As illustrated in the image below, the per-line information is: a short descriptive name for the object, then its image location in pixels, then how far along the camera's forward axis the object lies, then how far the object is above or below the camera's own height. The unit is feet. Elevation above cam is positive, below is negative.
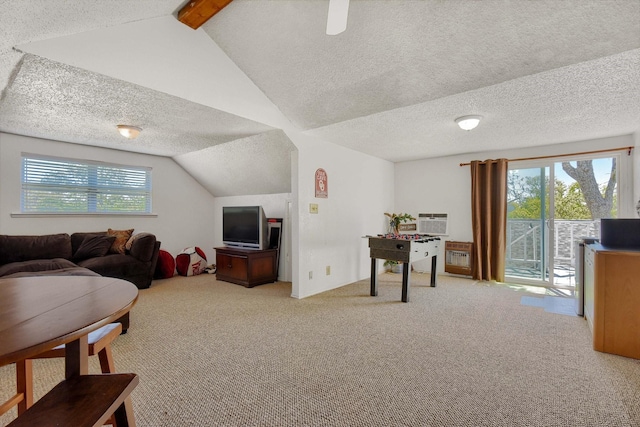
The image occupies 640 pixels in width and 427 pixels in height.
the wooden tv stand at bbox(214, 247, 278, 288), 14.48 -2.54
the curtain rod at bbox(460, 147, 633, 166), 12.38 +2.98
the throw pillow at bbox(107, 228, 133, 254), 14.62 -1.15
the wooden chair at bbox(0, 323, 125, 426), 4.06 -2.23
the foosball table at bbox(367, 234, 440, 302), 11.62 -1.36
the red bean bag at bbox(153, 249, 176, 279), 16.31 -2.81
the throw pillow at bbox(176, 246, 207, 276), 17.07 -2.71
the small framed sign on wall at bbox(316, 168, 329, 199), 13.24 +1.53
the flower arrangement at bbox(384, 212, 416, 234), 13.47 -0.12
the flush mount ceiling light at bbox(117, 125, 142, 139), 11.34 +3.41
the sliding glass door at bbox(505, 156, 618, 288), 13.44 +0.30
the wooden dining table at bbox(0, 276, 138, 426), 2.38 -0.98
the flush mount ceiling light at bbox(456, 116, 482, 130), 10.38 +3.47
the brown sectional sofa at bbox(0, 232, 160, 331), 10.60 -1.75
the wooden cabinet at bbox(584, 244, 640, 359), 7.38 -2.18
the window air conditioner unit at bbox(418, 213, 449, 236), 17.29 -0.38
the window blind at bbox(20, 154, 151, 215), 13.38 +1.52
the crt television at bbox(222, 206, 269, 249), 15.16 -0.54
